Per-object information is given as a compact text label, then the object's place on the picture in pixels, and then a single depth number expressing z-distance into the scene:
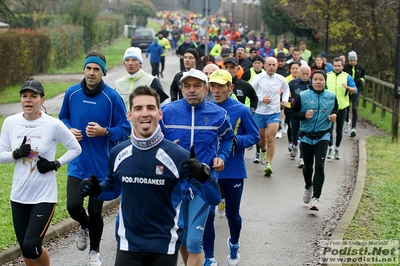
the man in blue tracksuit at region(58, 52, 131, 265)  7.40
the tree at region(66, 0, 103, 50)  51.22
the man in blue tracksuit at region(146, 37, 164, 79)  30.22
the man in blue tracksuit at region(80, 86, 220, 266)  4.91
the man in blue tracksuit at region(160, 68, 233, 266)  6.50
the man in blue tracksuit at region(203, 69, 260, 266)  7.59
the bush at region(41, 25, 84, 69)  39.03
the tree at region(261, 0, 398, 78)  24.81
